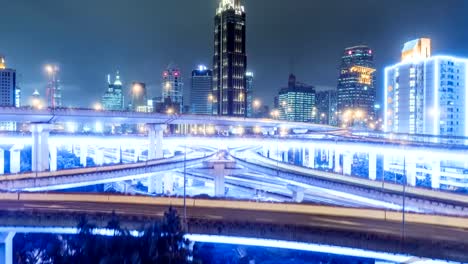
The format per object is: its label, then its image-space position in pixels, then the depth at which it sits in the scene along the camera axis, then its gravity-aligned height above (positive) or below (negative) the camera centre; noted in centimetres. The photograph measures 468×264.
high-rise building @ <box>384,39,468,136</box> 9956 +809
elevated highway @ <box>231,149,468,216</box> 3209 -594
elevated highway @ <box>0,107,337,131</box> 5362 +148
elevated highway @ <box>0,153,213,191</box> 3962 -529
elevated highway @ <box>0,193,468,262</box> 2266 -577
